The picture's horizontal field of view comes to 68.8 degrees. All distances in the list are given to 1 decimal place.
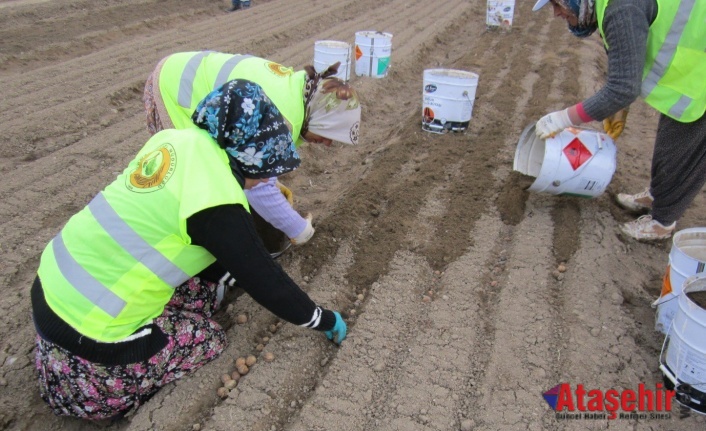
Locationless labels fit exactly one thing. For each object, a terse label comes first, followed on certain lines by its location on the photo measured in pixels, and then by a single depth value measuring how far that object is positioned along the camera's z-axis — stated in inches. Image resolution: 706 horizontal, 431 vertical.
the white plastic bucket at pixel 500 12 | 316.3
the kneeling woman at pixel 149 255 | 65.1
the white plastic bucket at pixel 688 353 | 73.5
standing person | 93.7
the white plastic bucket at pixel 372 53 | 225.5
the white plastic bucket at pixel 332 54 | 204.7
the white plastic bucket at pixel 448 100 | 167.9
